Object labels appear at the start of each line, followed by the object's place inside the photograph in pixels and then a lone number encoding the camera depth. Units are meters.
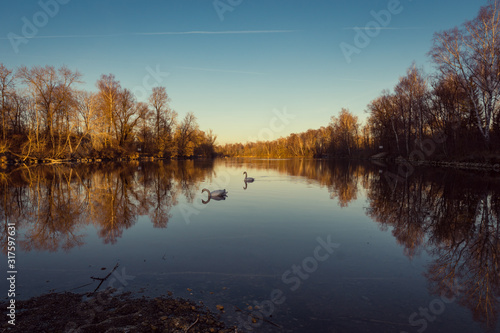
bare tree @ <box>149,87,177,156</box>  63.34
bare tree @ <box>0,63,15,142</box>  34.03
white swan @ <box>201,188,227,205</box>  13.10
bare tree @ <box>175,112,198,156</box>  73.06
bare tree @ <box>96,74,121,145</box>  47.66
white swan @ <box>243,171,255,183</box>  18.85
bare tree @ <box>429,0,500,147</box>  22.83
